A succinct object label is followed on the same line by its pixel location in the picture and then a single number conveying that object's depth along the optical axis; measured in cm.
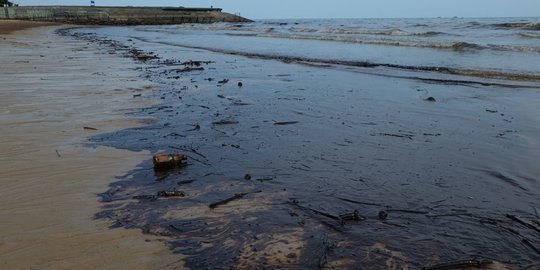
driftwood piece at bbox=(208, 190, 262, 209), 353
